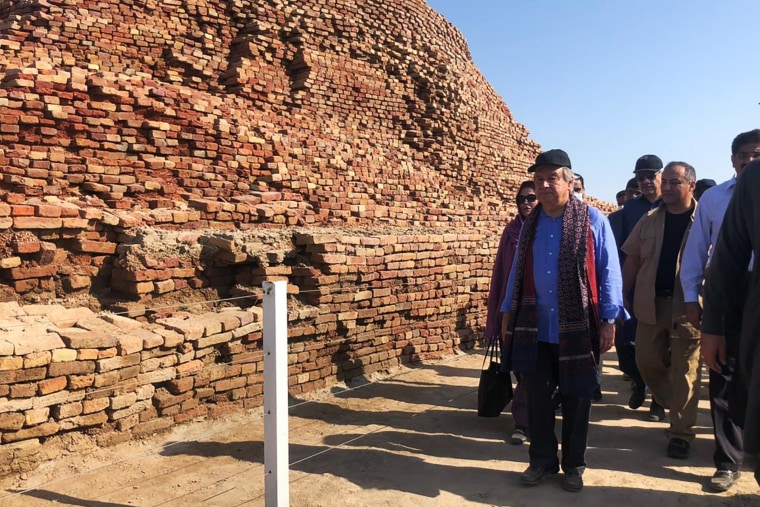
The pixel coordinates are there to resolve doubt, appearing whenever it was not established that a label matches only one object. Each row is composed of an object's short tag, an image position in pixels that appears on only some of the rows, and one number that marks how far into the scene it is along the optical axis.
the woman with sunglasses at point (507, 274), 3.81
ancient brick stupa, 3.47
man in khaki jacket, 3.58
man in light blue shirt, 3.03
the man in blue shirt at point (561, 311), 2.91
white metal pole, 2.43
